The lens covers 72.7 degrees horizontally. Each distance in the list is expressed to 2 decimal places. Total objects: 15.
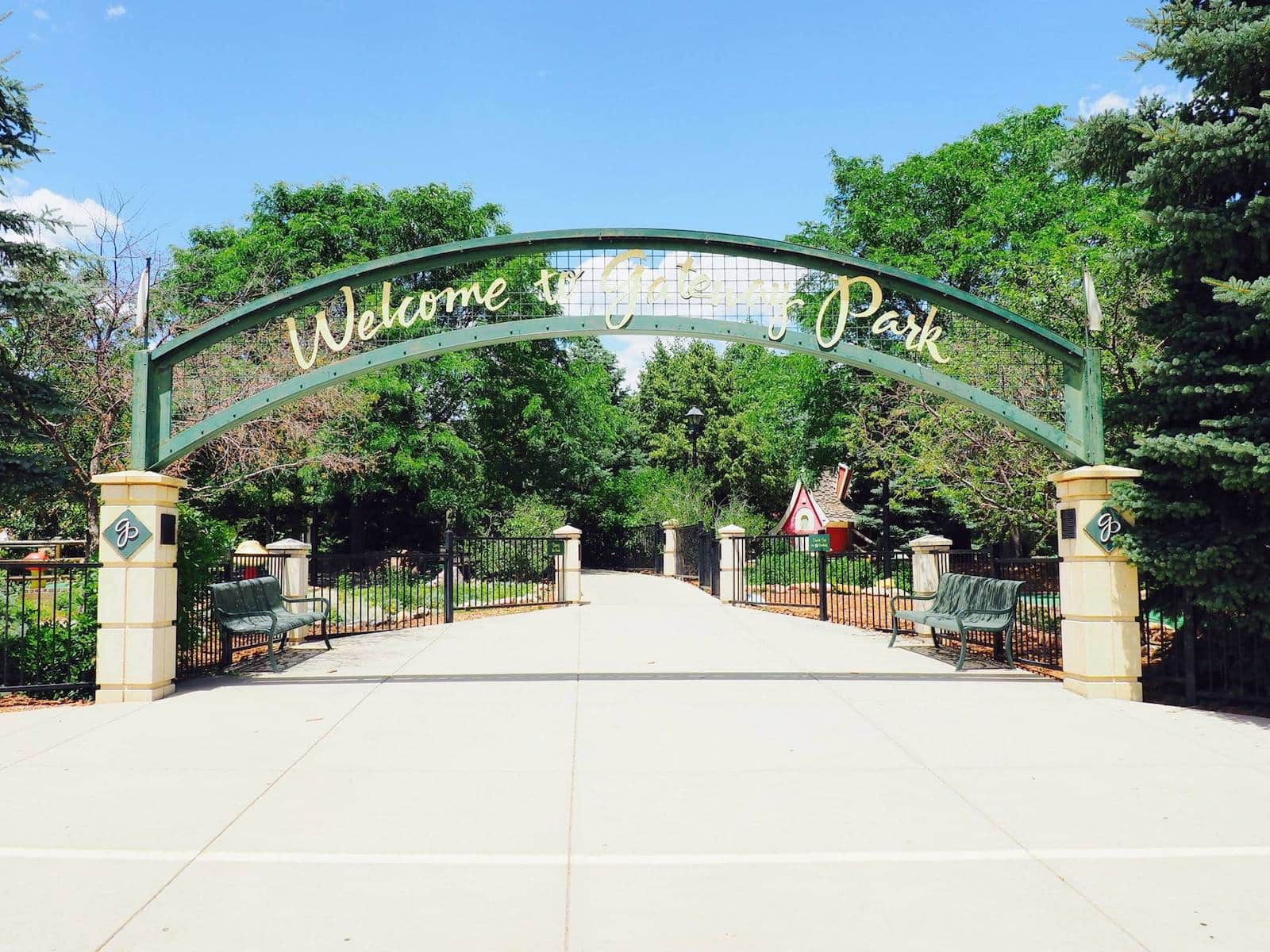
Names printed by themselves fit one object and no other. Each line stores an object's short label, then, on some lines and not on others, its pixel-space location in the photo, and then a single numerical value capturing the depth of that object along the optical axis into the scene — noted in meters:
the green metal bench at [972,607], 9.92
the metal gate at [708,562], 21.06
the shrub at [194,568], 9.91
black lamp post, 27.58
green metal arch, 9.11
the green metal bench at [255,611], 10.02
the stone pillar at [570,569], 18.31
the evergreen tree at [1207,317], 7.76
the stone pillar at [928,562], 13.70
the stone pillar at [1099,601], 8.55
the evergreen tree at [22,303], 9.57
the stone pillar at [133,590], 8.52
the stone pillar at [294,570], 13.27
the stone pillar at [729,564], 18.75
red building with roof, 35.59
